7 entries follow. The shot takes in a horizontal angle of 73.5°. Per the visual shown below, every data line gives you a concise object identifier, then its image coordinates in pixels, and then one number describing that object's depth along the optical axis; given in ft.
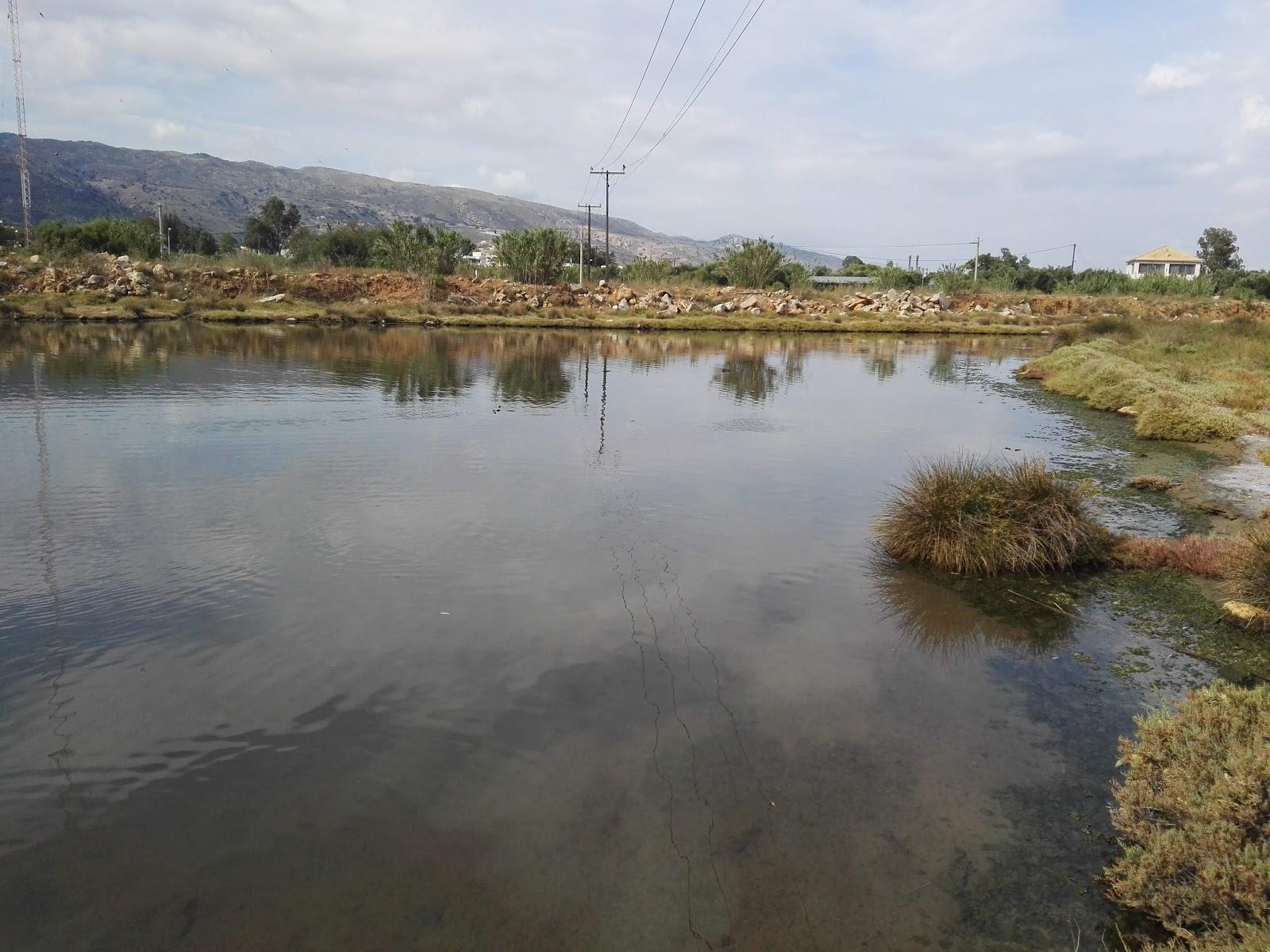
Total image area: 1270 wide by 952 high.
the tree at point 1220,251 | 318.04
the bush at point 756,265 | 219.20
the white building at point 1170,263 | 371.35
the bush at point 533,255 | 194.29
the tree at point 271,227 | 334.65
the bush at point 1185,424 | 56.75
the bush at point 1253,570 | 26.11
